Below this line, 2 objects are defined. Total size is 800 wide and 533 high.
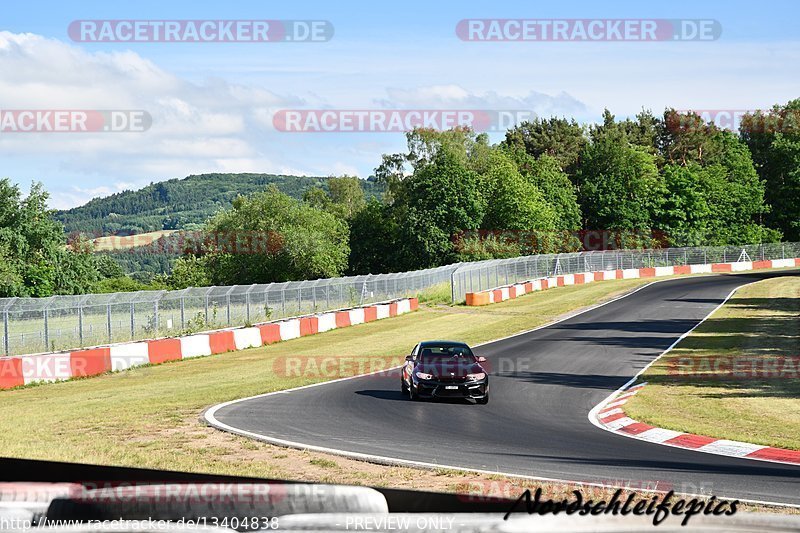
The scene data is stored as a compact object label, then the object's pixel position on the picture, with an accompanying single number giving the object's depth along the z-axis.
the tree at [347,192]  157.95
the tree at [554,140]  127.50
